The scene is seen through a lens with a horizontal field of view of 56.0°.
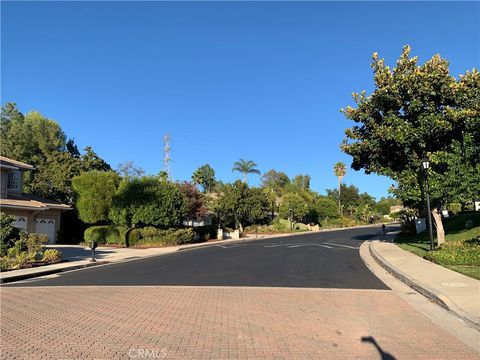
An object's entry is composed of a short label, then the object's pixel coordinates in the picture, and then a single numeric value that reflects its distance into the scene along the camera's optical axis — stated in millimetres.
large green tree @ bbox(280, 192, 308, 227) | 68938
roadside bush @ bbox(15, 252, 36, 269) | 18547
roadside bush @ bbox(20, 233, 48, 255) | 20281
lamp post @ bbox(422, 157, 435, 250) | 19438
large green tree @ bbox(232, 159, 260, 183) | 81938
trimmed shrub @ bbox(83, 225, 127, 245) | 37438
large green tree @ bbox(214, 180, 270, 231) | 54438
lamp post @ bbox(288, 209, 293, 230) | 67619
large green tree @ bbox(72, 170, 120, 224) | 39719
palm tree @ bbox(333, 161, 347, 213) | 109500
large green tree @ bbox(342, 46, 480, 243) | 21500
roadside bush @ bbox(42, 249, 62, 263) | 20484
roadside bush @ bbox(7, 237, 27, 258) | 19188
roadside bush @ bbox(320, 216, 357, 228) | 78500
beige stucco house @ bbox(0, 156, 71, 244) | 30875
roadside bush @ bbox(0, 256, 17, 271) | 17859
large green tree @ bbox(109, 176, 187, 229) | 37406
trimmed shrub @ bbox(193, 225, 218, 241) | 45516
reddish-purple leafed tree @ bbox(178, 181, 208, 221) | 43438
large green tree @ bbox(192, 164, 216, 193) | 113688
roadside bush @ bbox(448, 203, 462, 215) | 45709
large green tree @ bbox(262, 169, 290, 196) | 119750
